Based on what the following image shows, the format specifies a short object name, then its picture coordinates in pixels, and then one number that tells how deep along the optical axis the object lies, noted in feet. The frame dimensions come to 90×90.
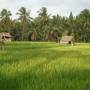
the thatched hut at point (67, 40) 232.32
